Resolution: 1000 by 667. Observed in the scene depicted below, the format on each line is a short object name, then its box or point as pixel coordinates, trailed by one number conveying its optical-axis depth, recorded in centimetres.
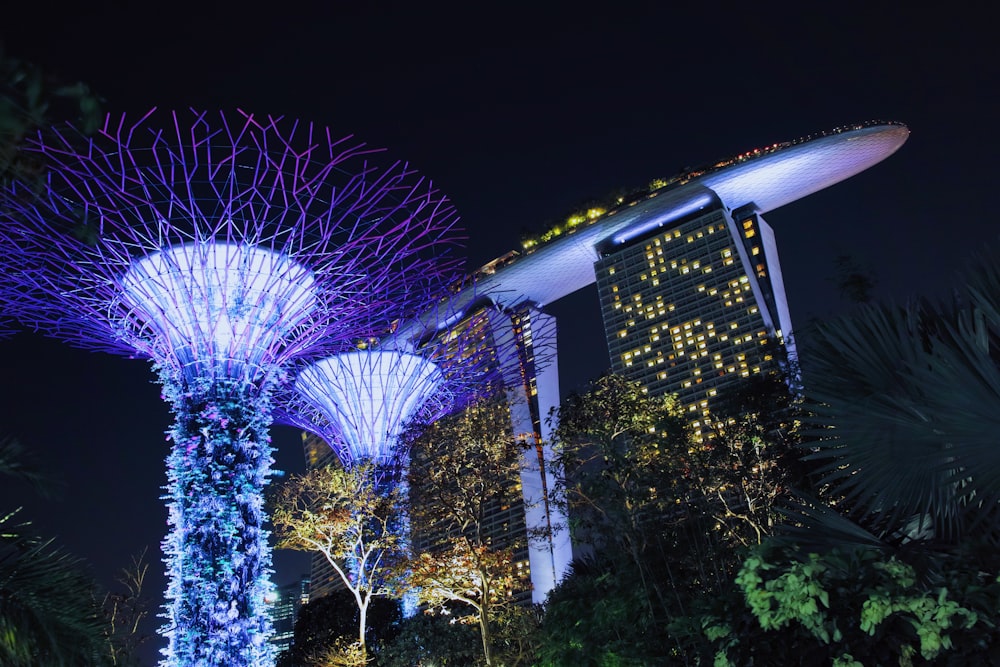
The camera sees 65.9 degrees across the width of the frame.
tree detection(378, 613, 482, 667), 1493
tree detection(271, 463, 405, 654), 1800
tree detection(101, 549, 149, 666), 2077
